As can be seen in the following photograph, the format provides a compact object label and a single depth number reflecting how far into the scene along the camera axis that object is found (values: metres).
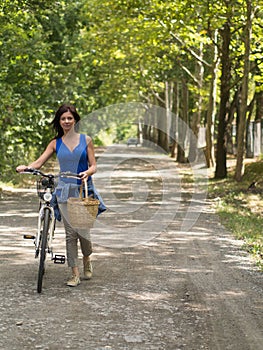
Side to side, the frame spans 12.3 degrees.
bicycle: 13.92
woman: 14.59
